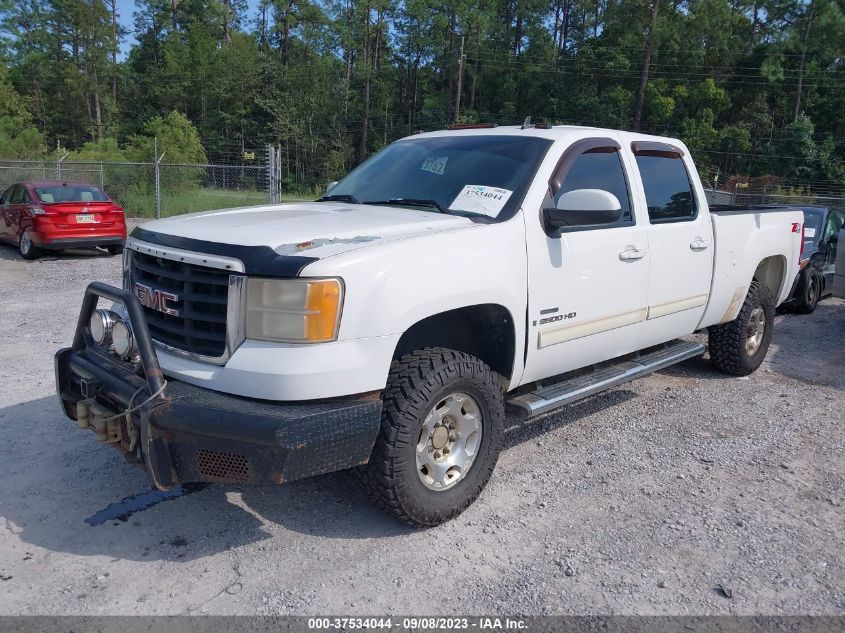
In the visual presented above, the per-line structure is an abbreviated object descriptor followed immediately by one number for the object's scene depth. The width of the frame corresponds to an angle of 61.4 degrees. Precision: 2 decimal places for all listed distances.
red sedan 12.69
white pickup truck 3.00
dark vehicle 9.85
